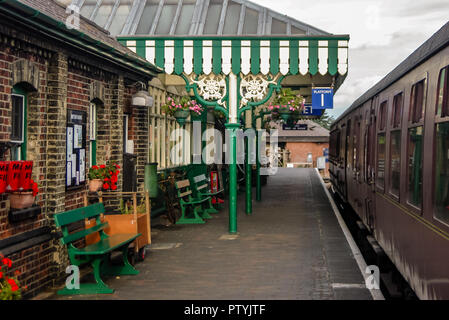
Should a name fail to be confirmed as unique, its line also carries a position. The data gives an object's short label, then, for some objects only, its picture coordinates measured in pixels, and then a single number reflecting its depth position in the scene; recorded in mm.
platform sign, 15889
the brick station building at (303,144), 55500
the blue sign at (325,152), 53728
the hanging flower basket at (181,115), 14943
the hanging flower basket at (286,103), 15984
